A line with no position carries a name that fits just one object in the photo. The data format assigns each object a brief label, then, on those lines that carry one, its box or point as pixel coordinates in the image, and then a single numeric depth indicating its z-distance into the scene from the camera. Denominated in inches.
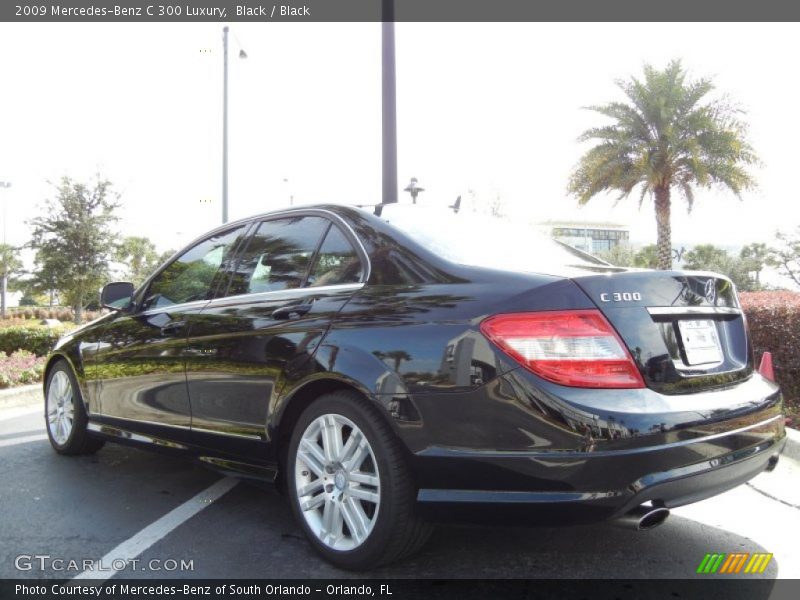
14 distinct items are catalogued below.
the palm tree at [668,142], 708.0
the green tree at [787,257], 1849.2
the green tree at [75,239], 873.5
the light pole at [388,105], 316.5
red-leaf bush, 268.1
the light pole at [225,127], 496.7
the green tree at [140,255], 950.7
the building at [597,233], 3693.4
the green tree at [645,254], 2141.5
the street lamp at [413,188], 358.0
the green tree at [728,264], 1950.1
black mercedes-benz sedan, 92.7
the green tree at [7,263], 1843.3
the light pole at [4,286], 1823.8
